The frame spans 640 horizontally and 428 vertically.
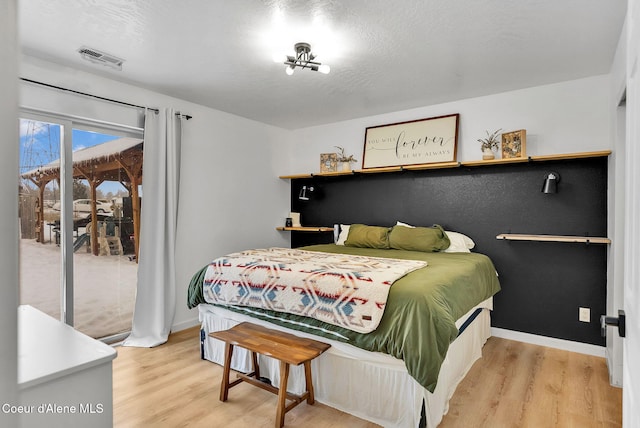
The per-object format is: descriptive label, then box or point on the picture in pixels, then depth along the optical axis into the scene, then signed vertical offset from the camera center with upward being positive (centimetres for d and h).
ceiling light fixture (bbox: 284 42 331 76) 250 +109
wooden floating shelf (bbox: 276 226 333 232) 454 -24
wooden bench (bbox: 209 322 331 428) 201 -83
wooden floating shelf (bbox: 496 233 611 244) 283 -22
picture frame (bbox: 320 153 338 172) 454 +63
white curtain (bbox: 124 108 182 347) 329 -30
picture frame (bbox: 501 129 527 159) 323 +64
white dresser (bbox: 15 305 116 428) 90 -47
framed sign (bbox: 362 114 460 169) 377 +79
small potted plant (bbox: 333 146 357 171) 441 +63
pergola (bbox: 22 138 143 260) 291 +34
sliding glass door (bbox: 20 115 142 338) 287 -13
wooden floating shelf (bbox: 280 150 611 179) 290 +48
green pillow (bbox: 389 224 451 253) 349 -28
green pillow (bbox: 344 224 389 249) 379 -29
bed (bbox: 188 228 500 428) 187 -82
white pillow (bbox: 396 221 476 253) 348 -32
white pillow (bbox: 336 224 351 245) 421 -29
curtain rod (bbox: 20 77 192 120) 269 +96
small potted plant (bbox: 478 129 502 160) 339 +66
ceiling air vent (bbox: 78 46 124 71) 258 +116
